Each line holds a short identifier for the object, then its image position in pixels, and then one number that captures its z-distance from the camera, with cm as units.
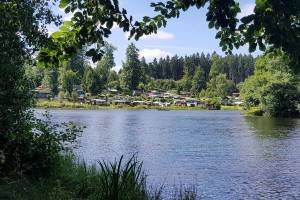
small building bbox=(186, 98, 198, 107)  17045
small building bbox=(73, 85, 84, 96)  17392
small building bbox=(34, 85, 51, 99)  16475
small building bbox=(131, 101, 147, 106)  16331
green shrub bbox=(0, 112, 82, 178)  1286
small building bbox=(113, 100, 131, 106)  16225
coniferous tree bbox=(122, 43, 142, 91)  18225
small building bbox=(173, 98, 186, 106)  17319
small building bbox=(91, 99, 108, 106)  16020
